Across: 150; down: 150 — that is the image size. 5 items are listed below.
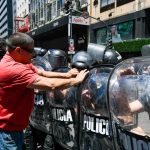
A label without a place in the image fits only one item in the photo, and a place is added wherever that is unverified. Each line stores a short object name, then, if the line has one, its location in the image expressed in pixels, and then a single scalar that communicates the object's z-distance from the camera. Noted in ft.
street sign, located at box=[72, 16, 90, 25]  52.95
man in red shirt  6.07
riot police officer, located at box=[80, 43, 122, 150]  6.37
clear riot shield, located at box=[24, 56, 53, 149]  9.43
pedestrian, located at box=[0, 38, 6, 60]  12.02
